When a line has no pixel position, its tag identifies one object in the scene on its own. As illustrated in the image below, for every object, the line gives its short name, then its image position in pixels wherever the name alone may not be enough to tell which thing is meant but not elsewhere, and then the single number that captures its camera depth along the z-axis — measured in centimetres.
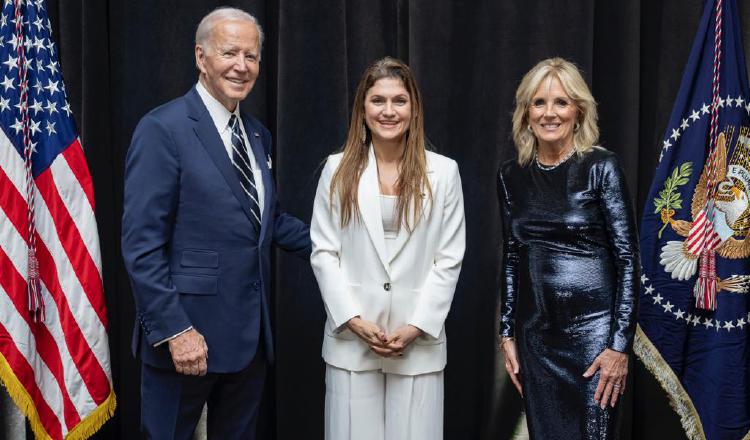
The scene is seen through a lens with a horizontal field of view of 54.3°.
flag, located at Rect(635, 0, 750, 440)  256
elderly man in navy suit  201
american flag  251
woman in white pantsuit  215
